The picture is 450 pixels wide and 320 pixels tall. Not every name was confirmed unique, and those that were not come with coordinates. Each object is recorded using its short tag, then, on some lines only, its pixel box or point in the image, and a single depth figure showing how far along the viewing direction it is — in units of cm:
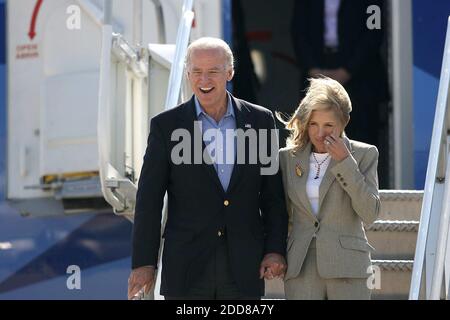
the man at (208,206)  827
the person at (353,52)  1661
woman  834
